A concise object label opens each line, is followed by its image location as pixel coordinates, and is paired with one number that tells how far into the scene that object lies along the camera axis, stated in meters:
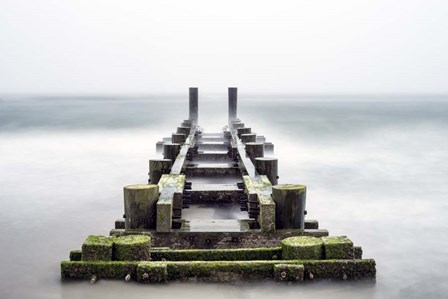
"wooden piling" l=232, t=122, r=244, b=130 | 18.16
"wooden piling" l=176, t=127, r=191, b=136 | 16.86
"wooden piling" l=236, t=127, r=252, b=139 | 15.10
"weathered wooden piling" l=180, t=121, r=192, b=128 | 18.38
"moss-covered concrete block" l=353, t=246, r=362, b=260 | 6.14
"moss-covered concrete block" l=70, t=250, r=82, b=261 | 5.89
